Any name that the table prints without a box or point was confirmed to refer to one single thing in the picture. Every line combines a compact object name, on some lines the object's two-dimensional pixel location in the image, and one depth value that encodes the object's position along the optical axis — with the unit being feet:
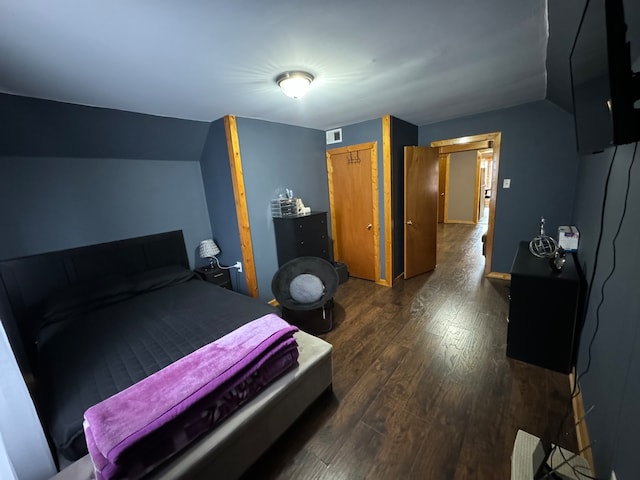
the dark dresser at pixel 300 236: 10.08
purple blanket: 3.09
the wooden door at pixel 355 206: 11.52
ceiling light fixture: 5.75
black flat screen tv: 2.43
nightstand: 9.93
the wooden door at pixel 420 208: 11.59
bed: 3.86
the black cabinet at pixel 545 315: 5.83
